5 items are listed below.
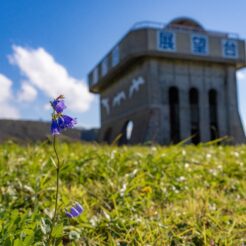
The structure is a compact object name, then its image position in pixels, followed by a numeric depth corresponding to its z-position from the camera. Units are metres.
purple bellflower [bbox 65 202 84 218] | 1.28
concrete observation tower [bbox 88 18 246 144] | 21.91
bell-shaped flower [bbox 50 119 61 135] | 1.14
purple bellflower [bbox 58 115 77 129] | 1.16
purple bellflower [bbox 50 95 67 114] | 1.17
